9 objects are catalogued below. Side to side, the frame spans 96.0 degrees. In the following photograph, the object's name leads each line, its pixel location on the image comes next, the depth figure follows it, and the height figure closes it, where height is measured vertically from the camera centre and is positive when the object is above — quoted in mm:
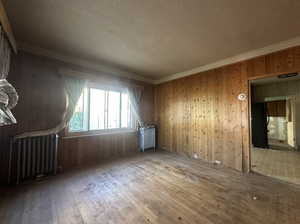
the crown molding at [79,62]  2656 +1308
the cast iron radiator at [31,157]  2406 -777
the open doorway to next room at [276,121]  4176 -152
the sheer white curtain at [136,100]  4265 +523
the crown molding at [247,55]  2377 +1309
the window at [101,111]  3355 +137
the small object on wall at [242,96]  2895 +450
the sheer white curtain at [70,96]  2938 +458
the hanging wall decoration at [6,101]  1322 +151
